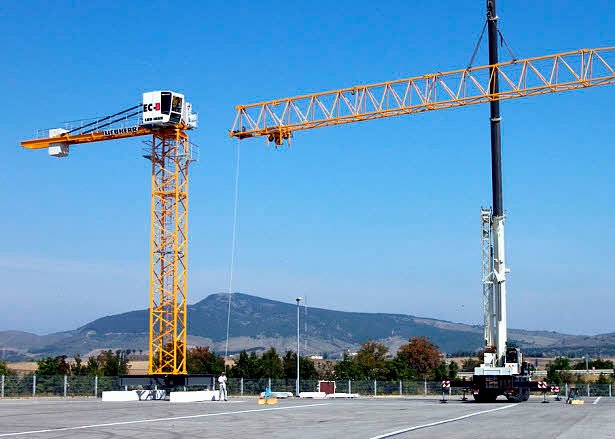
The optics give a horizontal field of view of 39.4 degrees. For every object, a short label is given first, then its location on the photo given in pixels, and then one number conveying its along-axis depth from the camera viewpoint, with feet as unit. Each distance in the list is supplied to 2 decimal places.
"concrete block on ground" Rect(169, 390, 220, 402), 184.24
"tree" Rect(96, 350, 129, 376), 326.85
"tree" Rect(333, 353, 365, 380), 319.88
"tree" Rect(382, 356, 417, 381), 334.32
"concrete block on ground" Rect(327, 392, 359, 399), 223.45
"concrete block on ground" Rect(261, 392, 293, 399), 206.21
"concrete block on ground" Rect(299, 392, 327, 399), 218.38
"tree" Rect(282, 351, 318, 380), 315.41
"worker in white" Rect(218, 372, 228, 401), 180.34
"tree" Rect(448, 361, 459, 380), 345.25
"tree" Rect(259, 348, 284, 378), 310.55
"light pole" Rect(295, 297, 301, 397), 224.33
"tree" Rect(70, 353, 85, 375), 312.91
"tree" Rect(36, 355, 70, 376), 285.84
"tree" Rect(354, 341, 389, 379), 350.02
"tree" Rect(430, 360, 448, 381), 330.95
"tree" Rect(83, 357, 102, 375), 313.53
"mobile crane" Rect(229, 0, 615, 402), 169.68
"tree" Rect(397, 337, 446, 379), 481.05
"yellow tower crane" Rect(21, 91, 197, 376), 205.46
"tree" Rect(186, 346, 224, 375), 328.99
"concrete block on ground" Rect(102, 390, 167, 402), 188.34
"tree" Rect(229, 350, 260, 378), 310.45
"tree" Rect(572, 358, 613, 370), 578.99
